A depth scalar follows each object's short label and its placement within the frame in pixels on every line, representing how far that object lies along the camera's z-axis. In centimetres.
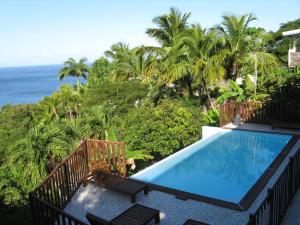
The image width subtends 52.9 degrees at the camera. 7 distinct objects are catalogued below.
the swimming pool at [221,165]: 833
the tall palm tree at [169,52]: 1608
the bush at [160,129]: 1195
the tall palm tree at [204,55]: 1520
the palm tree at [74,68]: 4082
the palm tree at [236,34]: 1554
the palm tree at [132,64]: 2106
